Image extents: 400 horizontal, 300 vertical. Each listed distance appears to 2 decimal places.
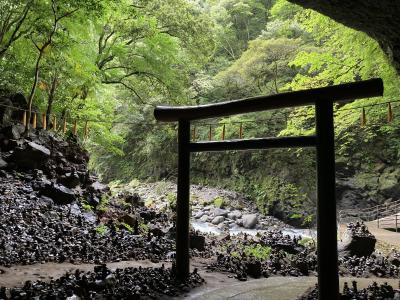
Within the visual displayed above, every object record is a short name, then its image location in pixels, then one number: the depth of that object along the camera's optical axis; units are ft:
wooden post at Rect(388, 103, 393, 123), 23.60
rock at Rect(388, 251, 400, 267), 26.42
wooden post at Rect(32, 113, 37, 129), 38.12
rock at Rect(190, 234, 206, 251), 31.09
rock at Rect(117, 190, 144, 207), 42.01
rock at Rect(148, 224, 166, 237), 32.58
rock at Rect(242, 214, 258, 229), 52.21
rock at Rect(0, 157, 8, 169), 32.50
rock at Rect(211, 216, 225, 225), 53.83
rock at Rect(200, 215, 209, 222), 55.42
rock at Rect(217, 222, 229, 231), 50.88
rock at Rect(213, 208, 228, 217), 56.46
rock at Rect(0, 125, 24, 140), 34.32
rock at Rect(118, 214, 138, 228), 33.23
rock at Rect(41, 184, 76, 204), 31.41
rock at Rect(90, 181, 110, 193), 37.97
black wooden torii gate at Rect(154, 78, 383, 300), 13.11
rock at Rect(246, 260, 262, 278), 21.90
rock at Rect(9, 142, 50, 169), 33.73
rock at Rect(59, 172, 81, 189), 34.91
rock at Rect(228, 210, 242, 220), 55.67
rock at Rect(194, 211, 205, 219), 56.80
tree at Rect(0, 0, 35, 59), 31.04
